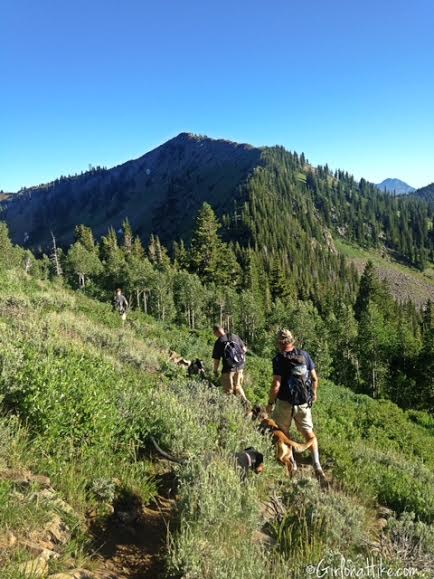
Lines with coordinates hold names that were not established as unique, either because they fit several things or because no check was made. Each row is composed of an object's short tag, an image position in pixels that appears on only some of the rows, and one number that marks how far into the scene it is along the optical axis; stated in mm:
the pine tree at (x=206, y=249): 65356
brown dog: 6500
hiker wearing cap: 6957
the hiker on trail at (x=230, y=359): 10266
